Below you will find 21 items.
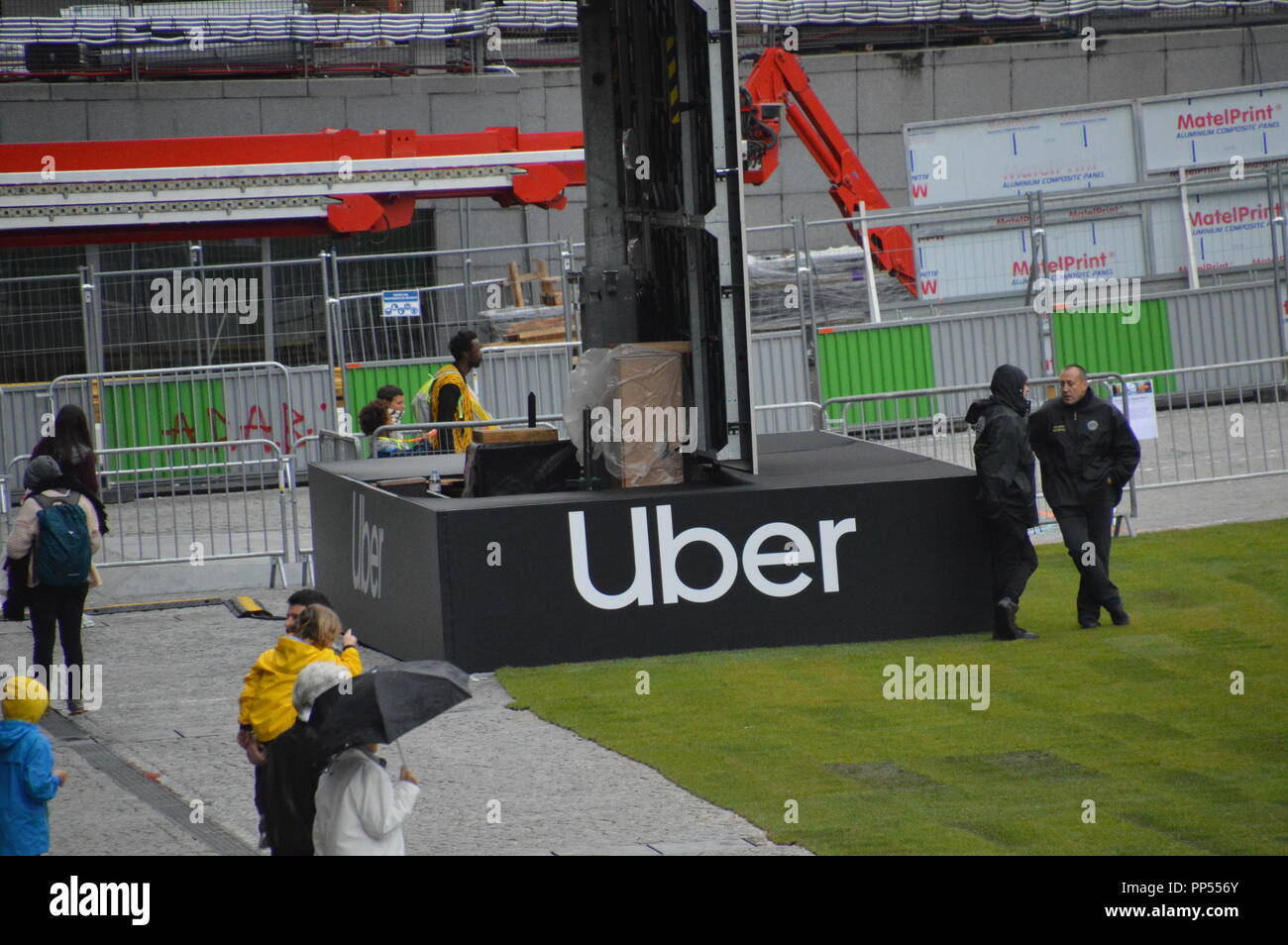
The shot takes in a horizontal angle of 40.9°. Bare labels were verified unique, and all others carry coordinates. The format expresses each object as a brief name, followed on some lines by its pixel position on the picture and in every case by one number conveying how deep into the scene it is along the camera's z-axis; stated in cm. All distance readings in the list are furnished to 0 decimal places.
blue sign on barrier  2233
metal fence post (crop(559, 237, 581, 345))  2210
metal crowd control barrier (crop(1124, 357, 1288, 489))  1766
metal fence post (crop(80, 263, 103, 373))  2202
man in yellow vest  1575
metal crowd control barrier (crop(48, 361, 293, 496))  2108
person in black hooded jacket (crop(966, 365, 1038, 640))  1169
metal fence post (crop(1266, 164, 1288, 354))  2291
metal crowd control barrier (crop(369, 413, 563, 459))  1480
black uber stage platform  1140
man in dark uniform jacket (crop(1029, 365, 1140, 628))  1222
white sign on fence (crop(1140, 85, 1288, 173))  2616
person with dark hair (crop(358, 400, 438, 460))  1645
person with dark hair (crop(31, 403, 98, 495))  1174
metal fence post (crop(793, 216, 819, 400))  2245
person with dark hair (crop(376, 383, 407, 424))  1725
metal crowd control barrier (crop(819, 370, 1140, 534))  1685
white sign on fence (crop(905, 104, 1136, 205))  2550
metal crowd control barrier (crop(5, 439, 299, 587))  1631
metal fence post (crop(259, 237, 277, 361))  2273
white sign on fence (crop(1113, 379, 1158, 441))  1731
